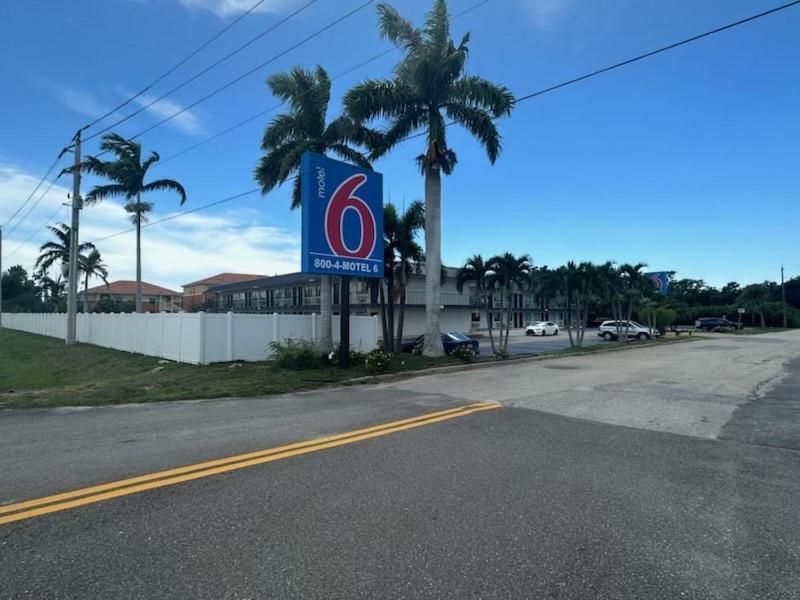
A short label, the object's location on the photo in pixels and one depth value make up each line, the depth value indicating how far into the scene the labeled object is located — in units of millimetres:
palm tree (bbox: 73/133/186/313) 26172
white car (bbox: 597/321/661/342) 41719
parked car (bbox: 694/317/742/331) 58356
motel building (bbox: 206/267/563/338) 44375
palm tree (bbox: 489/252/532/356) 22188
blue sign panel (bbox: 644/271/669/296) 40944
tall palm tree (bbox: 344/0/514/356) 16641
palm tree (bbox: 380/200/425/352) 21531
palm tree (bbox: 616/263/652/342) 33750
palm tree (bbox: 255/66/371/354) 17844
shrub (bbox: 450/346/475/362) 17500
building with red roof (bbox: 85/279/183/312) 94688
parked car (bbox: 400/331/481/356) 22702
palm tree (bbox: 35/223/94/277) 42281
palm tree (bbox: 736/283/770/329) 63344
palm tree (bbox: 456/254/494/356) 22125
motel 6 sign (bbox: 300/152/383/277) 13844
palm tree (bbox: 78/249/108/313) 47656
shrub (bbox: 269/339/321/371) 15078
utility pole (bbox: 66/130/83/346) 23375
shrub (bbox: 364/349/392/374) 14109
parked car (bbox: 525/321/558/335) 49969
